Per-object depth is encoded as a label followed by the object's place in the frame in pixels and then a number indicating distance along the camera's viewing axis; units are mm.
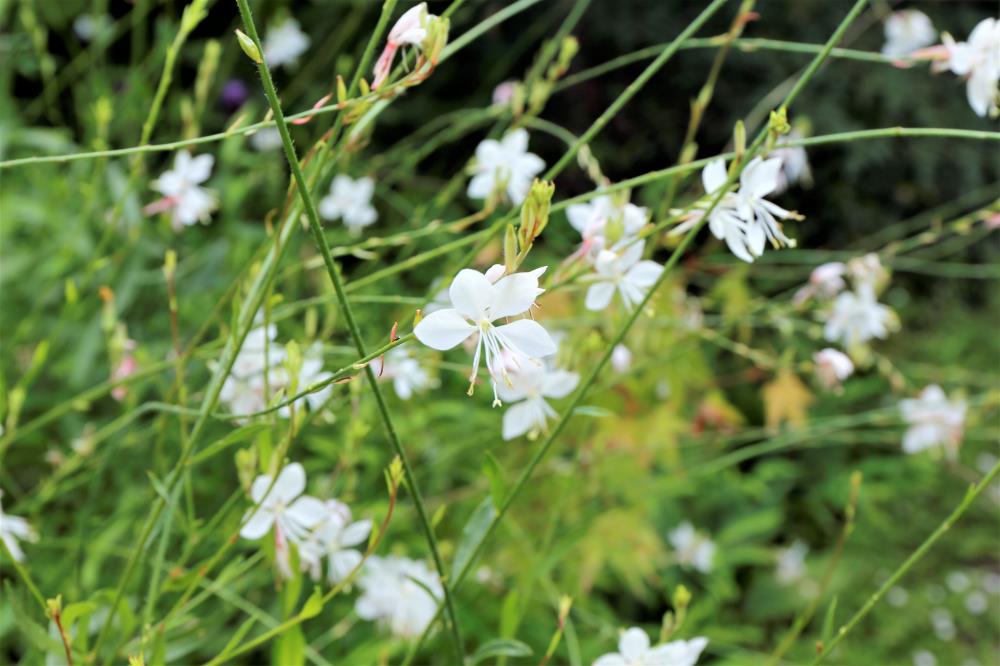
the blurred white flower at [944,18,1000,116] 599
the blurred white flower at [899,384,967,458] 782
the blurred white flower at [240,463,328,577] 566
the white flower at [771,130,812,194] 905
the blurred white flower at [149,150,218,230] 711
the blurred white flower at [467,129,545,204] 686
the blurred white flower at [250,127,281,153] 1178
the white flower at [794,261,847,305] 687
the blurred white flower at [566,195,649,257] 568
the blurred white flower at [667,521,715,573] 1192
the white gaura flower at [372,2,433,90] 531
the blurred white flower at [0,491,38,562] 611
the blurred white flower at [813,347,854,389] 654
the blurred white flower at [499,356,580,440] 592
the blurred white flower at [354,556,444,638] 679
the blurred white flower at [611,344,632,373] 661
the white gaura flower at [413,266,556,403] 482
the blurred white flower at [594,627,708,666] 574
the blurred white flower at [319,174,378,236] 787
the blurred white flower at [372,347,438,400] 635
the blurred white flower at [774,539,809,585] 1391
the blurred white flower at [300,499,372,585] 581
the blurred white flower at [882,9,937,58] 798
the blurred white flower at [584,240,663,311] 572
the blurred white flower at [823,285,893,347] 711
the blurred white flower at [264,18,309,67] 976
